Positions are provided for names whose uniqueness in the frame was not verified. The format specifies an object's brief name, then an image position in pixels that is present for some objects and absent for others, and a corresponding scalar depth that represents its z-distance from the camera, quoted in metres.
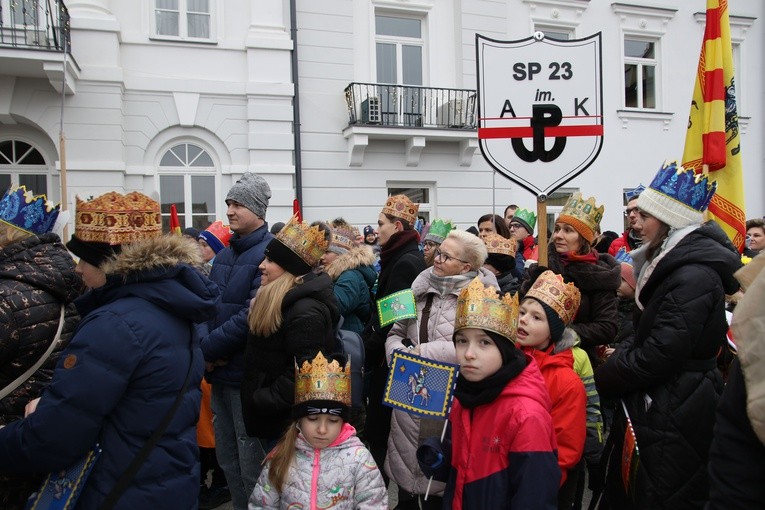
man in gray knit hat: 3.41
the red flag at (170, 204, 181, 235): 7.07
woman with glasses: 3.14
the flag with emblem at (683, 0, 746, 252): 4.86
